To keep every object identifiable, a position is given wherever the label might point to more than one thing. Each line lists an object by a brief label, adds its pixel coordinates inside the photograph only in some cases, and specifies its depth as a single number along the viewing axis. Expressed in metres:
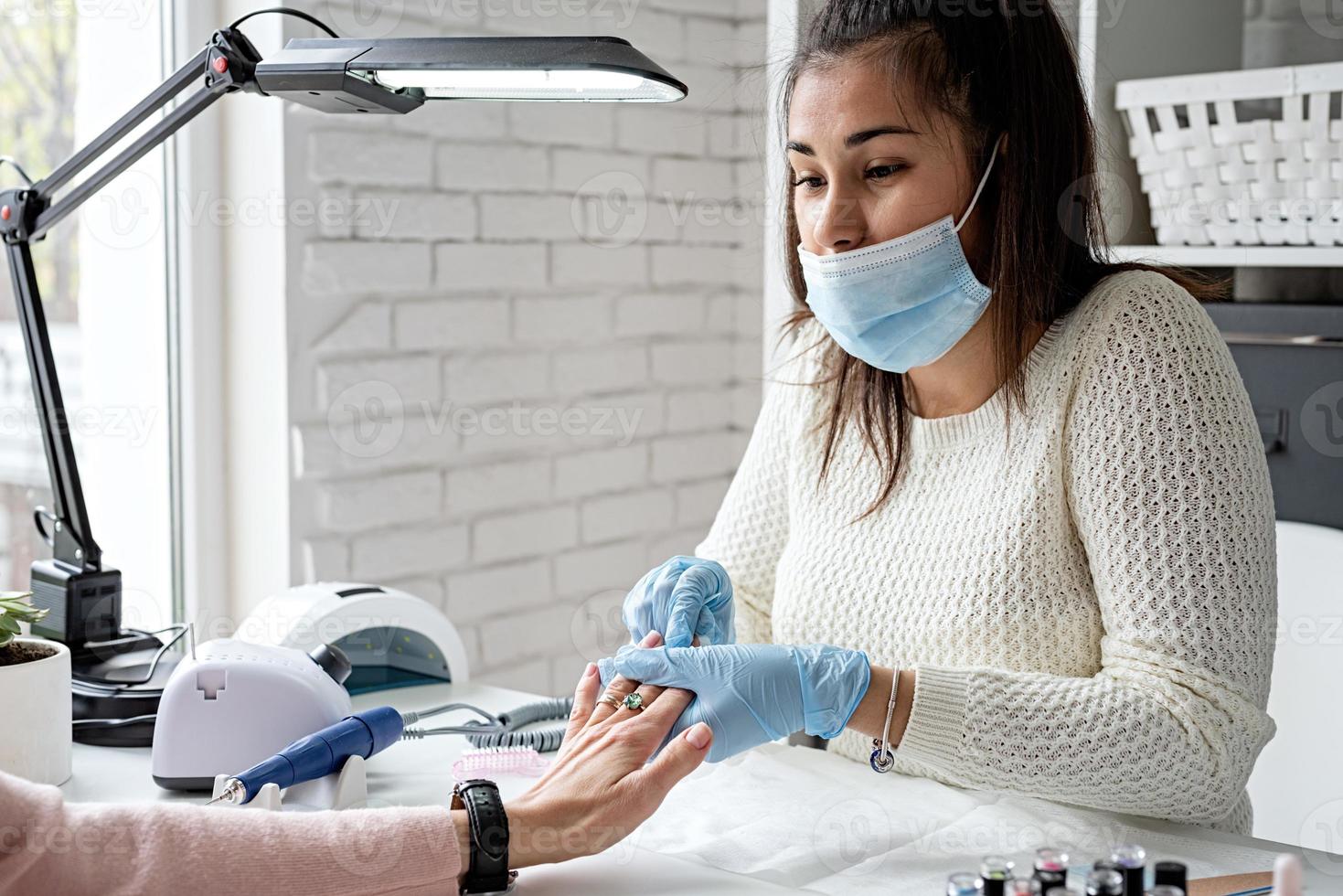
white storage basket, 1.55
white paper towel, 1.02
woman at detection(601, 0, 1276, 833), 1.14
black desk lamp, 1.08
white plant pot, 1.11
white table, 0.98
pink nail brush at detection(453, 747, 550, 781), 1.21
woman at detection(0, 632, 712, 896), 0.86
